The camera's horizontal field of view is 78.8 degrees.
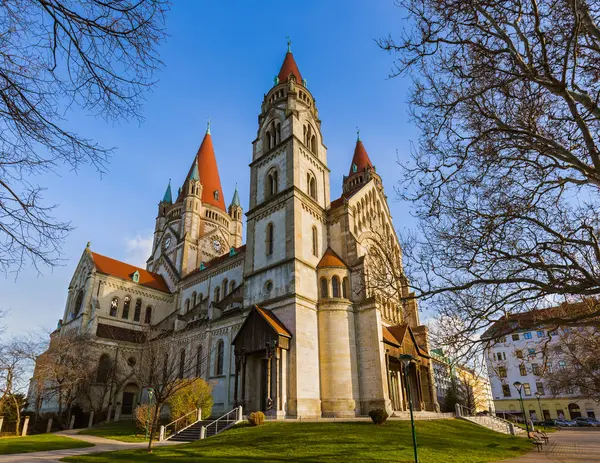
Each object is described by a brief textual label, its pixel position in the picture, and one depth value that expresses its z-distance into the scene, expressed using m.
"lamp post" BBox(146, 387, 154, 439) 21.30
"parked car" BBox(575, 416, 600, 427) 44.61
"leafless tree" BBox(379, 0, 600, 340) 7.02
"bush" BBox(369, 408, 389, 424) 17.80
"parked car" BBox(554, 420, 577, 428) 45.11
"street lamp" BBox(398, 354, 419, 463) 12.11
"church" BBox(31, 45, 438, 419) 22.61
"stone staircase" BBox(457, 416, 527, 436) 26.91
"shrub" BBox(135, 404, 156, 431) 22.95
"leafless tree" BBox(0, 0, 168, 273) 4.07
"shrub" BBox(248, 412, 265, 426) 18.62
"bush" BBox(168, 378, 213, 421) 22.12
